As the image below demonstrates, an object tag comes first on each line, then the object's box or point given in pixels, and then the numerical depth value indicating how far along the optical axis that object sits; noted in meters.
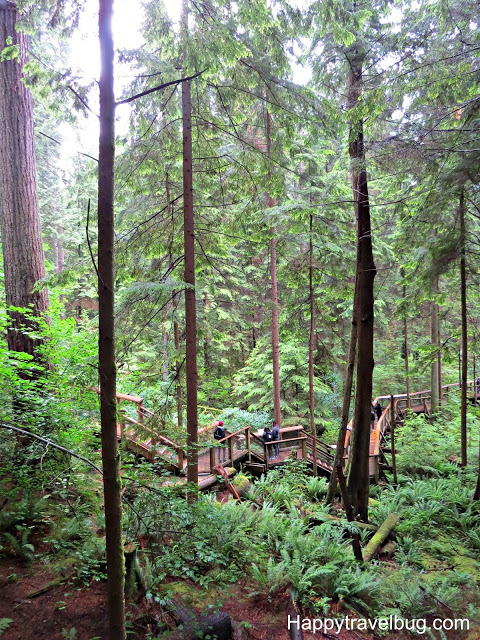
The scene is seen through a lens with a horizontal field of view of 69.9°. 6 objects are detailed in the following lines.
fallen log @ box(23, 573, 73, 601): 3.58
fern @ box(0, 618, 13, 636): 3.06
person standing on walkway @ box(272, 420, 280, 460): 10.70
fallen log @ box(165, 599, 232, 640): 3.57
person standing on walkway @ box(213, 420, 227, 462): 9.61
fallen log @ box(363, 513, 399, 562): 6.20
